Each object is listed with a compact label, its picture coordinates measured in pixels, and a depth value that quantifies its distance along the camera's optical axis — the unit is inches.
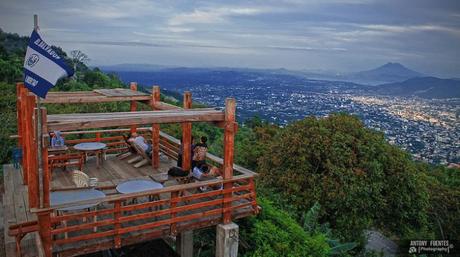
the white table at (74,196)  243.7
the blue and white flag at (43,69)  221.0
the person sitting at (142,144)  399.9
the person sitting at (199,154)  347.6
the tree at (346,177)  528.7
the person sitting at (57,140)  378.9
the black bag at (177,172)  351.9
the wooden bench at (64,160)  364.7
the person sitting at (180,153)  364.5
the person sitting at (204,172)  337.1
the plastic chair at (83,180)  287.4
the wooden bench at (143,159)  397.0
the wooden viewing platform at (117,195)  234.2
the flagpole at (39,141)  217.5
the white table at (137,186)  274.4
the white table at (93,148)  377.4
